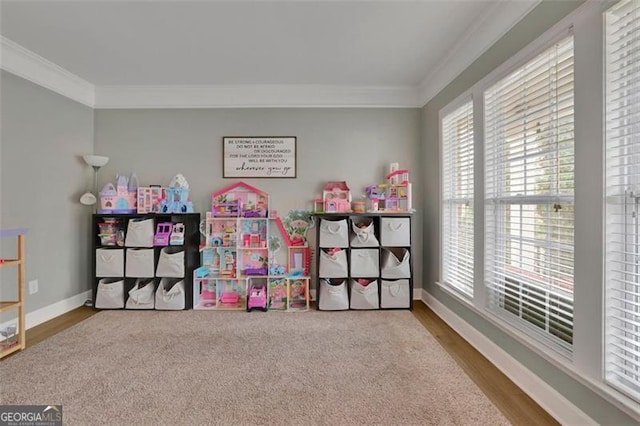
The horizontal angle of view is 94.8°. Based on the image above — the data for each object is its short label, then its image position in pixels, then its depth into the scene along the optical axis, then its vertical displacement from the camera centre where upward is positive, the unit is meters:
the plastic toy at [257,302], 3.08 -0.93
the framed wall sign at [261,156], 3.42 +0.66
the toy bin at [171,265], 3.07 -0.54
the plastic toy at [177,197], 3.18 +0.17
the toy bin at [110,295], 3.06 -0.86
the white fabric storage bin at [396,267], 3.06 -0.56
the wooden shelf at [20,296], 2.17 -0.64
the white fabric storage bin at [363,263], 3.07 -0.53
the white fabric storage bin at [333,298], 3.04 -0.88
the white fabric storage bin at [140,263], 3.08 -0.52
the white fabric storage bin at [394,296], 3.07 -0.87
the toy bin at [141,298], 3.08 -0.89
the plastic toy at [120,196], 3.13 +0.19
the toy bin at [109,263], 3.08 -0.52
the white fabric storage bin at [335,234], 3.06 -0.22
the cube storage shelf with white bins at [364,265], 3.05 -0.54
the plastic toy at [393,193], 3.20 +0.22
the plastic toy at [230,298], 3.29 -0.96
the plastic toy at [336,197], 3.22 +0.18
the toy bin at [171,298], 3.08 -0.89
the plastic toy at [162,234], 3.09 -0.22
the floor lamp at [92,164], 3.10 +0.52
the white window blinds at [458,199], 2.50 +0.12
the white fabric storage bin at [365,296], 3.04 -0.86
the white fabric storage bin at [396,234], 3.09 -0.22
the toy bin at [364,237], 3.07 -0.25
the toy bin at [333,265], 3.06 -0.54
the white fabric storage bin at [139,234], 3.08 -0.22
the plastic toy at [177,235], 3.10 -0.23
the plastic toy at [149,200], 3.20 +0.14
